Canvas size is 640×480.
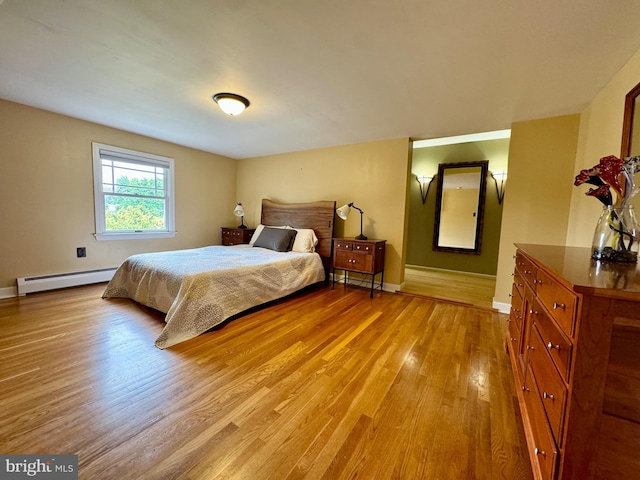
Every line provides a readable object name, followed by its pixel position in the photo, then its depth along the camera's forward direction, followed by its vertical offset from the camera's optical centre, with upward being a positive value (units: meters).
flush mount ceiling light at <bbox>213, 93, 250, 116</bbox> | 2.45 +1.14
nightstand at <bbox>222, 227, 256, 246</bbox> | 4.71 -0.36
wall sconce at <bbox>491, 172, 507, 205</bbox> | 4.36 +0.80
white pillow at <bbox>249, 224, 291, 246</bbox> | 4.20 -0.28
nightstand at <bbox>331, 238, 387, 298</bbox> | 3.38 -0.48
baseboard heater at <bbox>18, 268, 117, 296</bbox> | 2.99 -0.92
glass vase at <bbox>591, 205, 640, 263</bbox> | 1.19 -0.01
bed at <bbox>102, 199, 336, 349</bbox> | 2.22 -0.68
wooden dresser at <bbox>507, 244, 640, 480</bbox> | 0.72 -0.45
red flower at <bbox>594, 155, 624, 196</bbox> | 1.21 +0.30
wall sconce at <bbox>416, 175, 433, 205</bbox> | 5.03 +0.81
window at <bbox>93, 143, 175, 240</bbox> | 3.56 +0.29
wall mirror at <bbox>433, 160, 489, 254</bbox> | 4.57 +0.37
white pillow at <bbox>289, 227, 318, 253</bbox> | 3.86 -0.35
